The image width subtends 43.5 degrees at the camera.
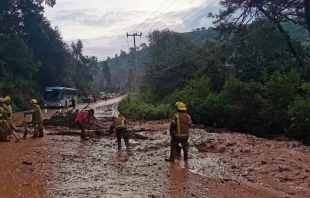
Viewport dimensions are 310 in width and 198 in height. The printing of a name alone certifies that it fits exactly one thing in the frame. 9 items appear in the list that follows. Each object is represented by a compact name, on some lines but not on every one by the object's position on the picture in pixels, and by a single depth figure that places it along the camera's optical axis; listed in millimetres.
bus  46219
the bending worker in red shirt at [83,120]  16578
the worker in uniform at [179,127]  11430
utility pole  44431
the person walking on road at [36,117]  16531
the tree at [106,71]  133625
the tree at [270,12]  29875
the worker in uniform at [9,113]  16625
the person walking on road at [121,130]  14281
